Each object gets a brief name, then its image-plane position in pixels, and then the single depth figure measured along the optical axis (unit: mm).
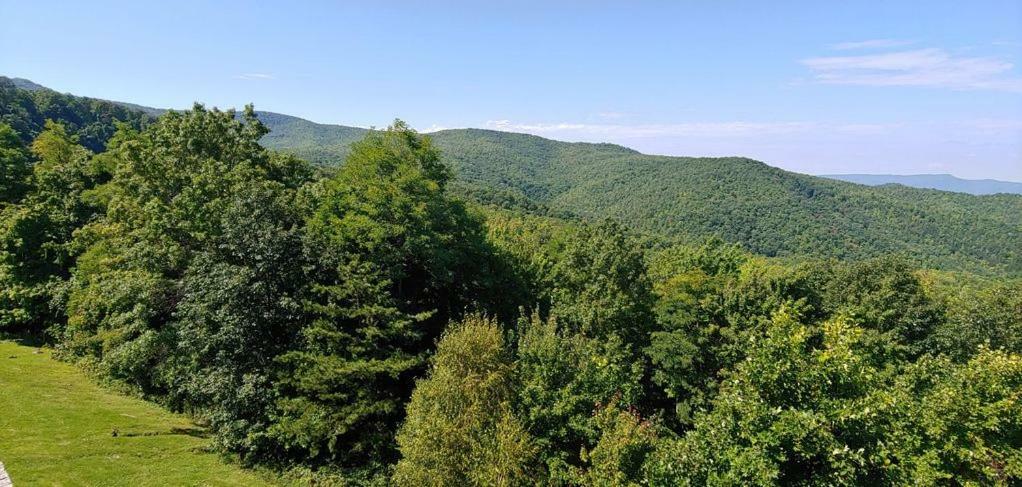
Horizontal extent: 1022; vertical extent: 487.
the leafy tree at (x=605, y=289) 32406
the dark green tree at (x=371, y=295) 24453
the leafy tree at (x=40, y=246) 37656
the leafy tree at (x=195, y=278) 25891
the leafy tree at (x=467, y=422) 17547
